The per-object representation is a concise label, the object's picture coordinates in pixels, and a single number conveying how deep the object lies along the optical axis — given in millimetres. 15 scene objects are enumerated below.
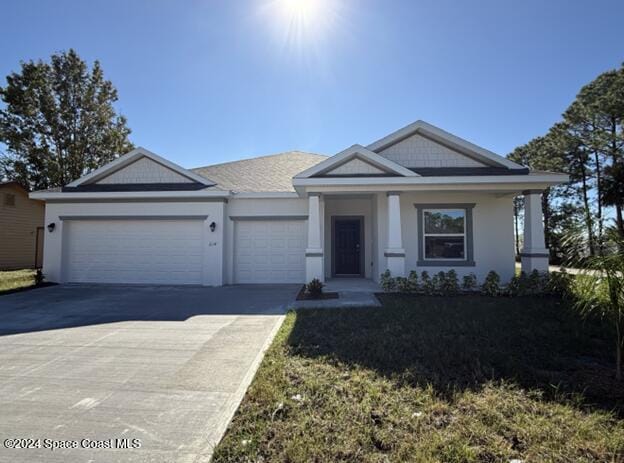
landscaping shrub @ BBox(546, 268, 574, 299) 8500
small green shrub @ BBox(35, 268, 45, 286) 10791
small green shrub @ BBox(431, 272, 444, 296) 8852
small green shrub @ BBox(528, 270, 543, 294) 8797
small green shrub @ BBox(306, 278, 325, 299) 8530
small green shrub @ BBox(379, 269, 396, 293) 9094
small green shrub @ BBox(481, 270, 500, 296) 8727
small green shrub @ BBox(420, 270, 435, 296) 8867
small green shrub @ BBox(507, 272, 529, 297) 8742
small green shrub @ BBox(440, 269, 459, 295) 8828
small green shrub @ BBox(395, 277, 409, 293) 8992
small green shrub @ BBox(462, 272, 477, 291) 9273
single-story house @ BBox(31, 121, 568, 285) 9742
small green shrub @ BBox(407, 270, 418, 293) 8977
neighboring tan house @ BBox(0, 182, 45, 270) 16375
